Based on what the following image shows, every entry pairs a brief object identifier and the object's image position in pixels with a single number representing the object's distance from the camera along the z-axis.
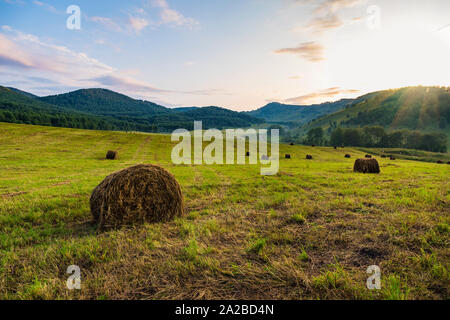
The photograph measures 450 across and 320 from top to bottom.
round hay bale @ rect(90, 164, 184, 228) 6.59
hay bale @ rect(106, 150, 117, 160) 30.77
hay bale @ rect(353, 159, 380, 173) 19.86
